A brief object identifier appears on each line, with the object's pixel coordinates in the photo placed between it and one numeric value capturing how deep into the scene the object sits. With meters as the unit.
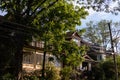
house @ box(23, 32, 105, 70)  18.51
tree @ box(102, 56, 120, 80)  22.01
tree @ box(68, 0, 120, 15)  12.96
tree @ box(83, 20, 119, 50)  30.40
